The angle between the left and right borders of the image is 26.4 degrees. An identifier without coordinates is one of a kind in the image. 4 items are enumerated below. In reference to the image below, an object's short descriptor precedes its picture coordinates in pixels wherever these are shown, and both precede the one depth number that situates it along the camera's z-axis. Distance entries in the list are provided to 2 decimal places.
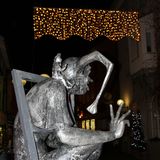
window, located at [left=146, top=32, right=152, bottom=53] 19.11
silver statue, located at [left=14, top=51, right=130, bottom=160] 1.83
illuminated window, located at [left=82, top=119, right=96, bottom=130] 31.23
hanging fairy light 10.78
